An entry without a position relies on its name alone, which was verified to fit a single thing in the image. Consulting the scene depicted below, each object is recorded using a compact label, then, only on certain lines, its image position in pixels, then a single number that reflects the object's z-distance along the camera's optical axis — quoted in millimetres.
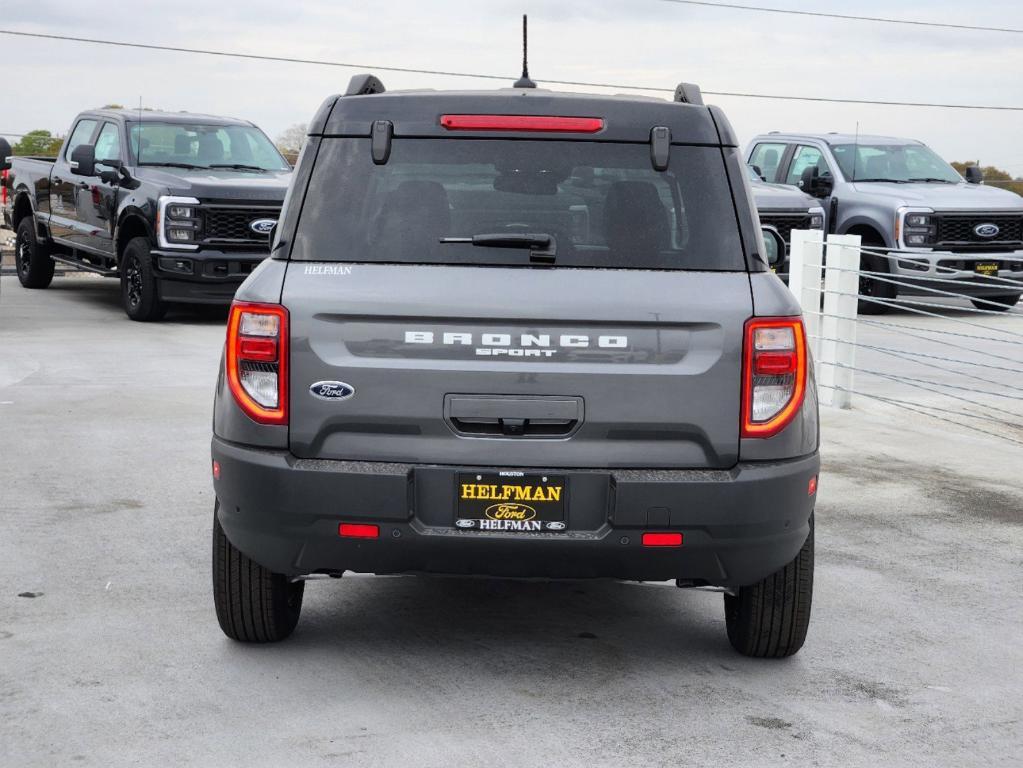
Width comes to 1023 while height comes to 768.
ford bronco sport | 4363
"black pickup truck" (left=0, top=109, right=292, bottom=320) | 15219
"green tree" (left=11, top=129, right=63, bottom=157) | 29516
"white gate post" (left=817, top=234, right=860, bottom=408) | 11164
